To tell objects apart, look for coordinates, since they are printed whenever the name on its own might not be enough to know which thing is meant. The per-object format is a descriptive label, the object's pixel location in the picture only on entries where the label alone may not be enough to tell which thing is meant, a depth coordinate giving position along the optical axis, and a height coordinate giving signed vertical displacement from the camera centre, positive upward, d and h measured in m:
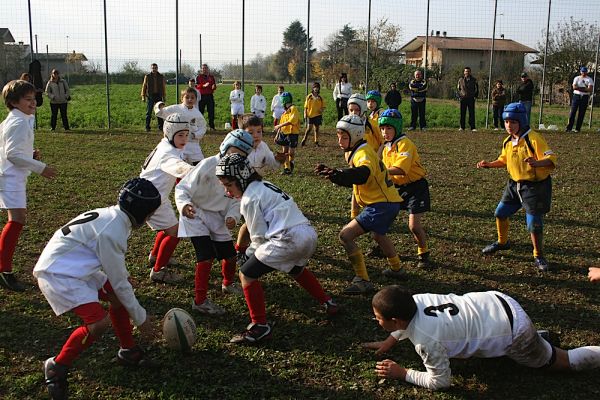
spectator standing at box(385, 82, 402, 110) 19.84 +0.30
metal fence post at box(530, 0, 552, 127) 22.61 +2.46
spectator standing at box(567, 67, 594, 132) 19.36 +0.47
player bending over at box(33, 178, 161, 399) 3.99 -1.13
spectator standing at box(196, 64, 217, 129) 21.02 +0.53
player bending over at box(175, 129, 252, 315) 5.29 -1.02
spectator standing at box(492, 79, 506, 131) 20.34 +0.35
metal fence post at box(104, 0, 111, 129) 21.20 +1.85
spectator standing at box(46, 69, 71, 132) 19.55 +0.26
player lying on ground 4.12 -1.62
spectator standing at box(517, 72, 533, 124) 19.95 +0.66
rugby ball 4.73 -1.84
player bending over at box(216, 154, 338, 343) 4.70 -0.96
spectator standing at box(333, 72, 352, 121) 20.81 +0.51
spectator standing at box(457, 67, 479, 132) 20.38 +0.55
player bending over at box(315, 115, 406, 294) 5.78 -0.94
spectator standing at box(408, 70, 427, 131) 20.34 +0.29
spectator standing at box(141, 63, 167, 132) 20.05 +0.57
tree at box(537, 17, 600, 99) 28.86 +2.82
